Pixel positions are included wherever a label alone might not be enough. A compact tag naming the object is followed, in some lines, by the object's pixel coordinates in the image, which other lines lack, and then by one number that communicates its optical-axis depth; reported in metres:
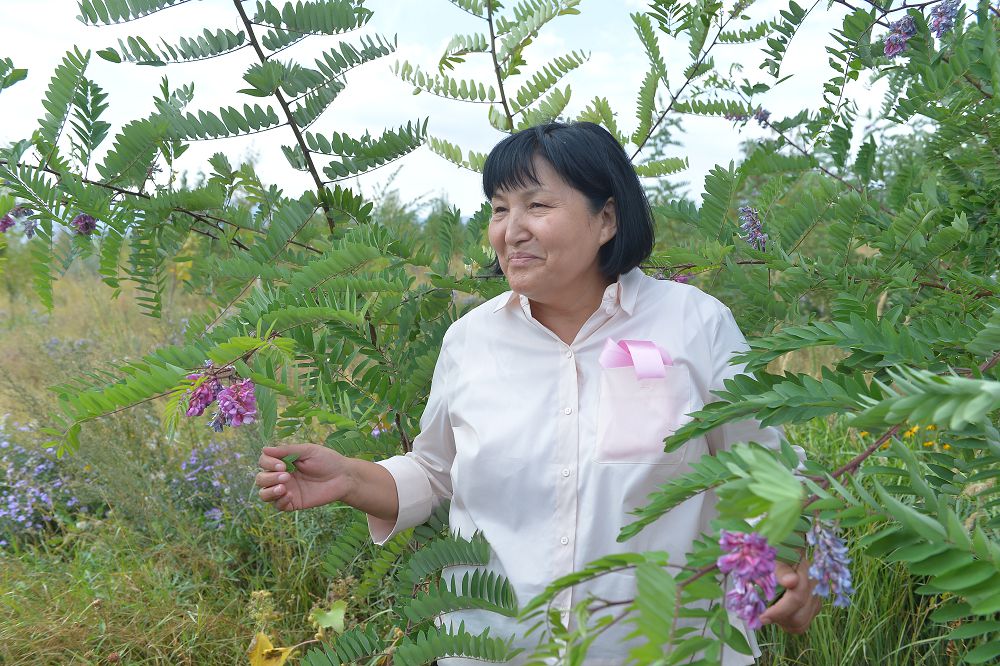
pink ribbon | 1.37
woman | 1.38
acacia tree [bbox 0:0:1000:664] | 0.95
